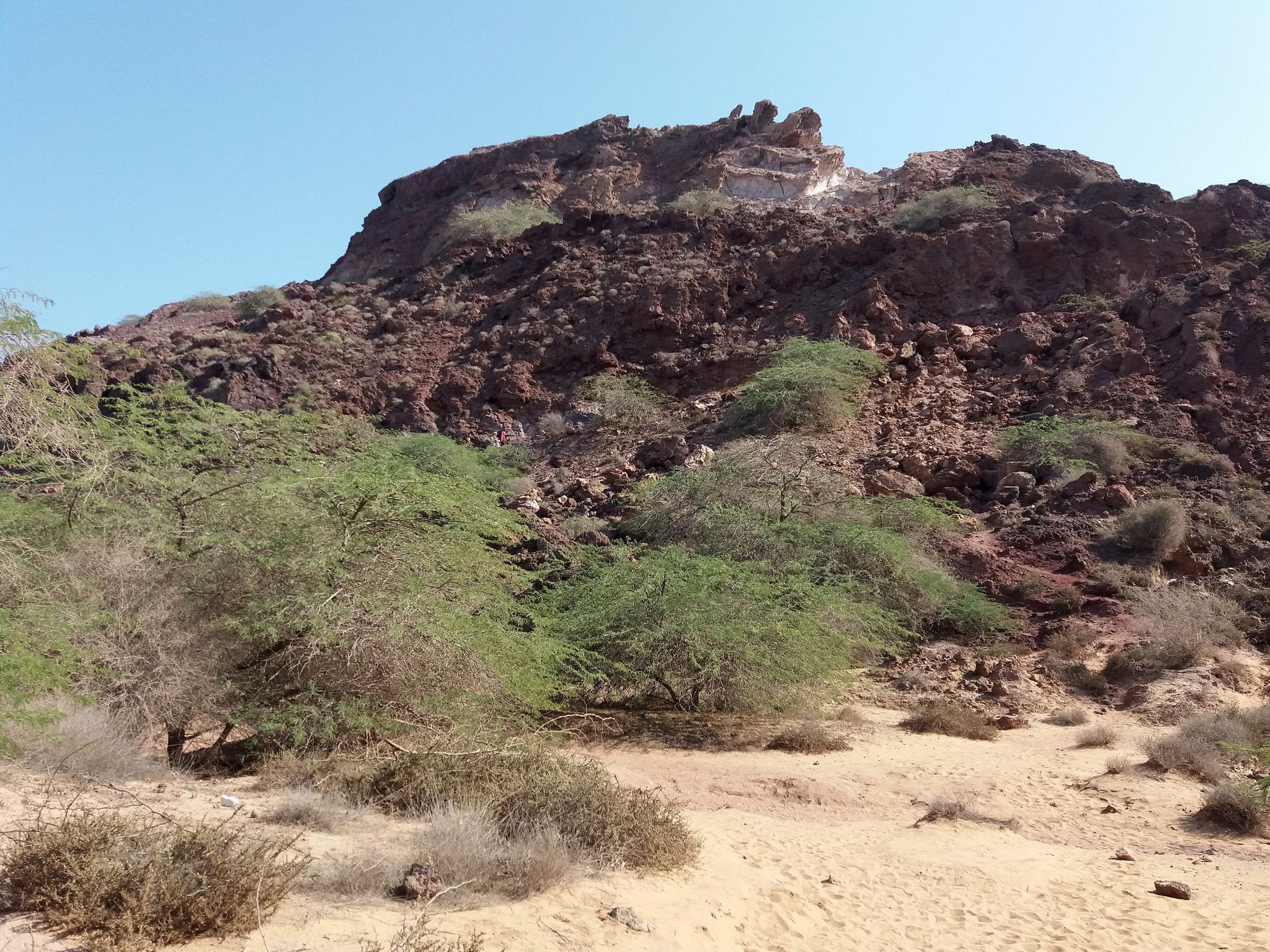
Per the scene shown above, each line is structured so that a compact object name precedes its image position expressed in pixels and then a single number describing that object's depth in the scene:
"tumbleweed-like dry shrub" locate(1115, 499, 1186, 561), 15.50
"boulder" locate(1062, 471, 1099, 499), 17.50
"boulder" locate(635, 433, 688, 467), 20.80
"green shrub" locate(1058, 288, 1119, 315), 23.67
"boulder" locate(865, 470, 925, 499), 18.03
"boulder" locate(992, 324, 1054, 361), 23.25
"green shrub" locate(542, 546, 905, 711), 10.10
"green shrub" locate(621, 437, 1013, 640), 13.59
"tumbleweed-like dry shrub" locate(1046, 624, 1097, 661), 13.13
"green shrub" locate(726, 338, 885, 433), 21.19
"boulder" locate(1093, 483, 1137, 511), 16.95
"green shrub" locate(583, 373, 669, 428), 23.69
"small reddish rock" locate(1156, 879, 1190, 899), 5.87
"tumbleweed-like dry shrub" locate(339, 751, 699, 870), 5.50
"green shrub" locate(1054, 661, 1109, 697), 12.22
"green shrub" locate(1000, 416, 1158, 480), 18.23
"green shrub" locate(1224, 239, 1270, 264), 23.70
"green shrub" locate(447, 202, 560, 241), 34.91
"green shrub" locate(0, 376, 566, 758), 7.18
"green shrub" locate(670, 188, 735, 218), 32.44
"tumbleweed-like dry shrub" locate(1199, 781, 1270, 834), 7.23
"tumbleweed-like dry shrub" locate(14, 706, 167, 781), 5.79
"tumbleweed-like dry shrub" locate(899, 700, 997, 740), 10.55
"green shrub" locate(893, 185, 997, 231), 28.45
